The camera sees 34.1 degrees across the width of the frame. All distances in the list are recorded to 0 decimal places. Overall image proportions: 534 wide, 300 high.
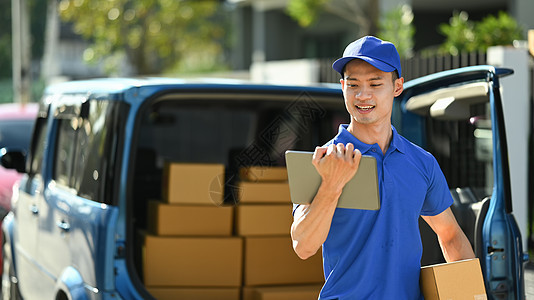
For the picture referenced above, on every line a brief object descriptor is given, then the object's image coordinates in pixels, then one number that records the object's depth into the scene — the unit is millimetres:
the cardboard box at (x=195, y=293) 4703
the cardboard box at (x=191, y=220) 4781
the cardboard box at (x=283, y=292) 4754
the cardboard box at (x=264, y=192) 4988
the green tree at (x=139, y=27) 27188
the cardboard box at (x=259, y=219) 4938
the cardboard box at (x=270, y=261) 4941
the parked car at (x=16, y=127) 9820
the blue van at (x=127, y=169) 3416
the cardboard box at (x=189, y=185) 4797
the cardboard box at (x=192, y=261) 4695
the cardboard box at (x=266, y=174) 5090
